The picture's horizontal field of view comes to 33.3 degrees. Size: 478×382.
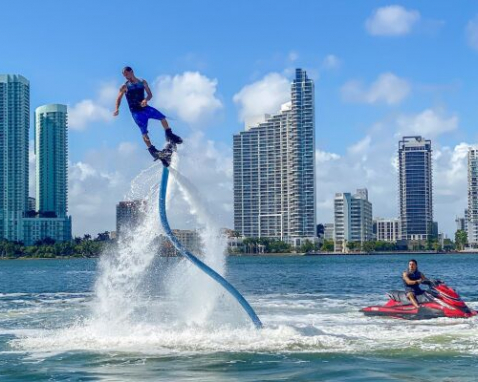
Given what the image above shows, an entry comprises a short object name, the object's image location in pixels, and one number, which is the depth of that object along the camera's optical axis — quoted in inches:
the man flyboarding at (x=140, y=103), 668.1
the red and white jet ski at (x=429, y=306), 951.6
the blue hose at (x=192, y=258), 747.4
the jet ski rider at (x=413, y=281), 980.6
